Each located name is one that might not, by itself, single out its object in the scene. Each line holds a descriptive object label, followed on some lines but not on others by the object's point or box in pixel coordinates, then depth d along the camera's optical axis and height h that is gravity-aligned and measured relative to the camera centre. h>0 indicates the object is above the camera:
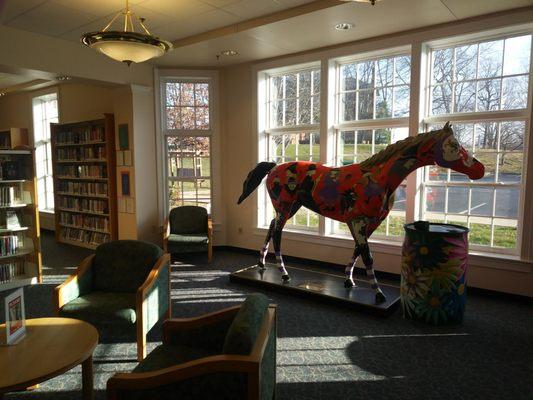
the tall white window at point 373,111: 4.91 +0.74
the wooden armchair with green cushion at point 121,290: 2.88 -1.04
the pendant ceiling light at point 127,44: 2.86 +0.96
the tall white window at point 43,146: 8.41 +0.44
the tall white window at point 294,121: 5.66 +0.68
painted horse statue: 3.54 -0.19
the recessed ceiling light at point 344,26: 4.37 +1.63
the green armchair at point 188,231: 5.59 -1.03
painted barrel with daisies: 3.41 -0.99
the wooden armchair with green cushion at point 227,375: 1.69 -0.95
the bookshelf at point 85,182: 6.48 -0.30
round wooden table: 1.93 -1.06
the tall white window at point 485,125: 4.19 +0.46
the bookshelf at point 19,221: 4.57 -0.69
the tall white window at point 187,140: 6.42 +0.43
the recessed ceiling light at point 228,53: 5.43 +1.64
